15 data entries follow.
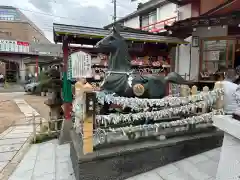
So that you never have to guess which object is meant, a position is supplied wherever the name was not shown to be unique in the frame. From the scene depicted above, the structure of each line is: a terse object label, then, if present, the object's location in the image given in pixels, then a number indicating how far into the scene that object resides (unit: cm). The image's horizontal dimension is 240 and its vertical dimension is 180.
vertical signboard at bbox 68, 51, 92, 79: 502
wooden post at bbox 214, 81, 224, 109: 385
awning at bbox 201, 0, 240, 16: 547
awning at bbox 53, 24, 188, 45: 475
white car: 1781
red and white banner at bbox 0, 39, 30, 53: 2019
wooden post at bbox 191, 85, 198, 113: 400
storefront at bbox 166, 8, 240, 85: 631
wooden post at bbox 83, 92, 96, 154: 297
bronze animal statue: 381
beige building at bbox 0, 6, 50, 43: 3278
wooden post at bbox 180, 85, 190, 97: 402
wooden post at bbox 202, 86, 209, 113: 396
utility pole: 2118
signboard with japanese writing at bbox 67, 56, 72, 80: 509
